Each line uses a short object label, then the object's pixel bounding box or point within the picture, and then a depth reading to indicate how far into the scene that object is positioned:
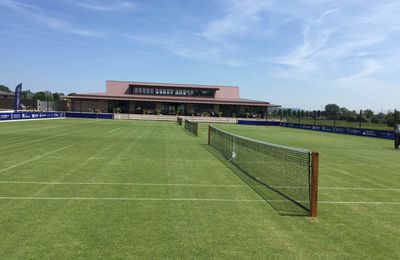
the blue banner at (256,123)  74.88
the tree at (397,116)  39.76
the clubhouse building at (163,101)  81.99
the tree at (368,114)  49.03
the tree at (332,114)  54.26
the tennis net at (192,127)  32.68
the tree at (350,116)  50.59
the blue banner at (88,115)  71.62
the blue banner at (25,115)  44.84
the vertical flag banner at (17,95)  51.86
